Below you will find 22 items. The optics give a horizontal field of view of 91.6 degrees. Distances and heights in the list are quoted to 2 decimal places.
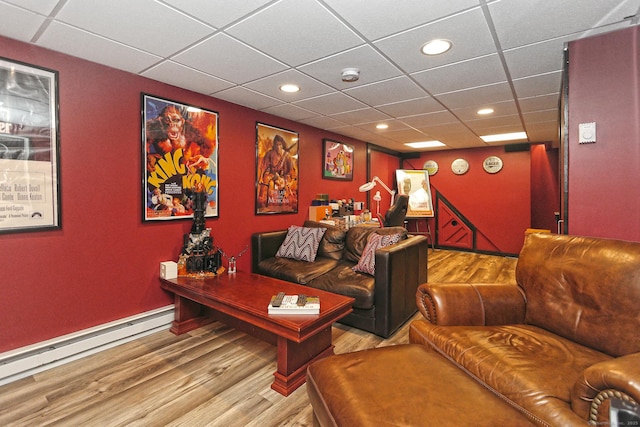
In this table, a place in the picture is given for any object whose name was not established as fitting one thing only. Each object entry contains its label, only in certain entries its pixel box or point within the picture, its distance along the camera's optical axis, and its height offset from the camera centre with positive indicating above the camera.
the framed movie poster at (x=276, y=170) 3.84 +0.48
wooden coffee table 2.02 -0.76
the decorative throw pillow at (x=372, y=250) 3.10 -0.44
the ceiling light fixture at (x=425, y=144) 5.99 +1.25
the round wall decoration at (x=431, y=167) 7.07 +0.91
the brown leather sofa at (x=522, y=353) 1.09 -0.71
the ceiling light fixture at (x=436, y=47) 2.09 +1.11
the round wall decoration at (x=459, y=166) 6.73 +0.88
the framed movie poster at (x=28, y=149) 2.03 +0.40
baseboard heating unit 2.09 -1.04
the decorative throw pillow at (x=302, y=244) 3.68 -0.45
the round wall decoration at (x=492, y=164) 6.35 +0.87
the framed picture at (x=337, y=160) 4.93 +0.78
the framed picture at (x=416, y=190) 6.75 +0.36
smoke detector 2.55 +1.10
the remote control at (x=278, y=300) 2.14 -0.66
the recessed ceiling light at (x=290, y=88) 2.95 +1.15
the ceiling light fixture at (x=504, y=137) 5.16 +1.21
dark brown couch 2.75 -0.67
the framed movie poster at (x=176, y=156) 2.76 +0.48
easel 7.09 -0.50
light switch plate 2.04 +0.49
